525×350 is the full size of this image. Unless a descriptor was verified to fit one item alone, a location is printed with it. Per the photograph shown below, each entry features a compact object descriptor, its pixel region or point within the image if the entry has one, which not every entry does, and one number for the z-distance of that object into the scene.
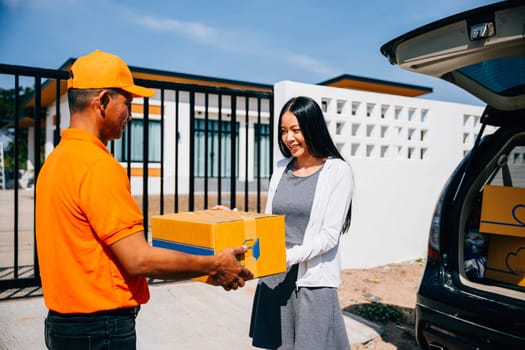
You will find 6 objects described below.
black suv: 2.15
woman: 2.36
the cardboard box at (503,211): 2.70
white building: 5.63
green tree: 30.11
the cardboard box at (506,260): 2.70
